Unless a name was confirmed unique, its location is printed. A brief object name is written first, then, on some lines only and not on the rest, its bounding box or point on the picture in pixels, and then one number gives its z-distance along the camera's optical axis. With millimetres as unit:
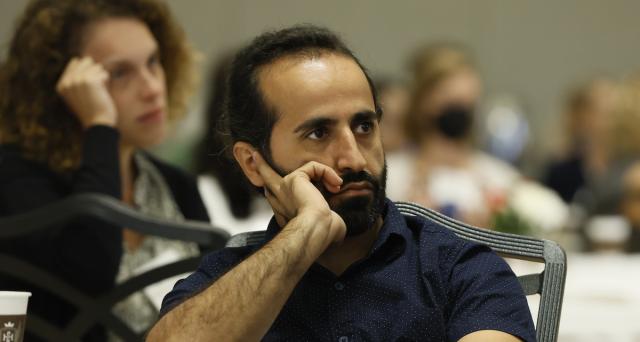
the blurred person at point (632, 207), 7766
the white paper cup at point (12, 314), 2762
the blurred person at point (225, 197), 6422
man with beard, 3084
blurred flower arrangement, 6246
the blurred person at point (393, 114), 12305
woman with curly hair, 4656
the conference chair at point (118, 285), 4148
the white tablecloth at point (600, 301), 5391
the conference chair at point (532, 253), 3328
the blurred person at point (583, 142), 12891
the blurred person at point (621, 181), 7859
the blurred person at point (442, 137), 9109
